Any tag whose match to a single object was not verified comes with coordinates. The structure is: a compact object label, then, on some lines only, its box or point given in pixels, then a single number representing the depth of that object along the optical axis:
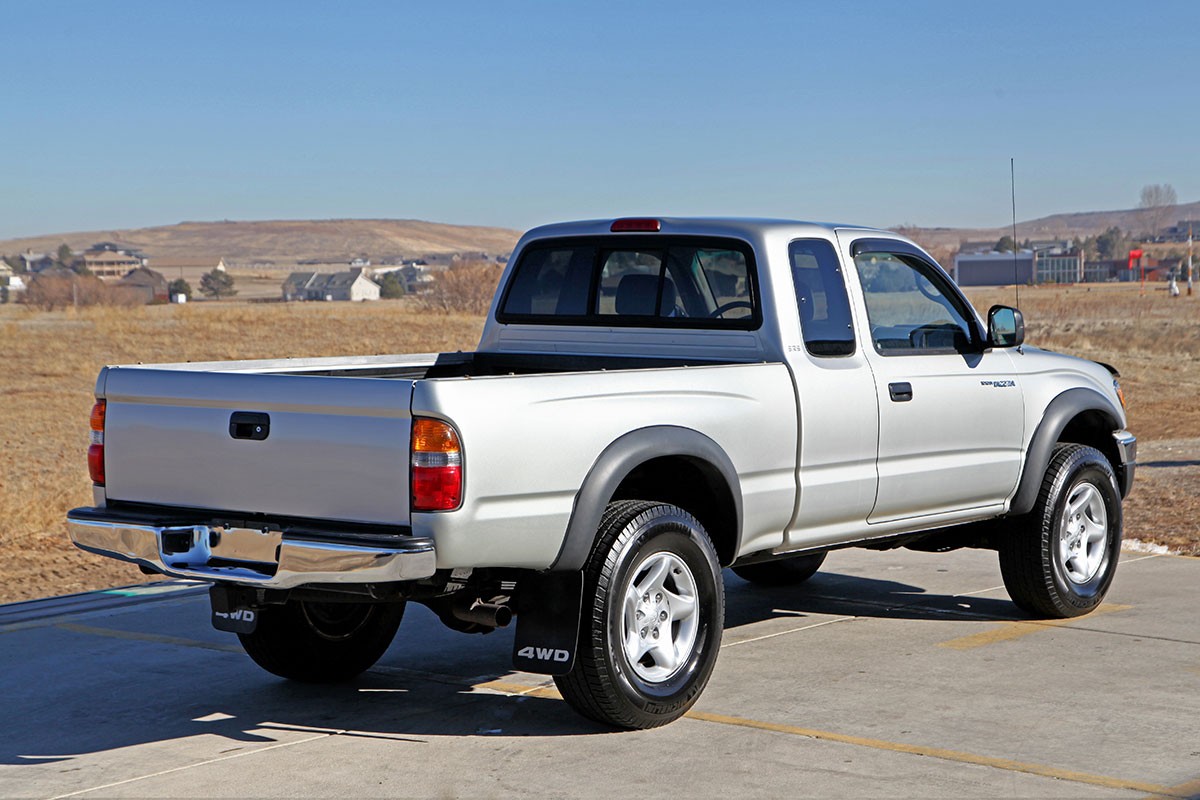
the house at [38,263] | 175.66
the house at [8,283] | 101.39
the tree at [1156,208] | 131.27
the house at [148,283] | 101.65
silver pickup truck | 5.37
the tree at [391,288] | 129.75
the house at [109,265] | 184.75
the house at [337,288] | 140.25
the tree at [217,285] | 150.38
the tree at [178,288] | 128.75
